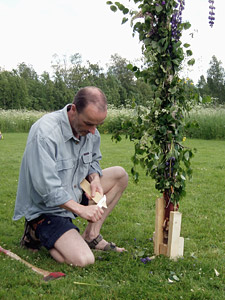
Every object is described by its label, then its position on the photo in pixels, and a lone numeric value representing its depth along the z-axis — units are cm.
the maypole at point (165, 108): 296
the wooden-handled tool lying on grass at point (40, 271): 284
